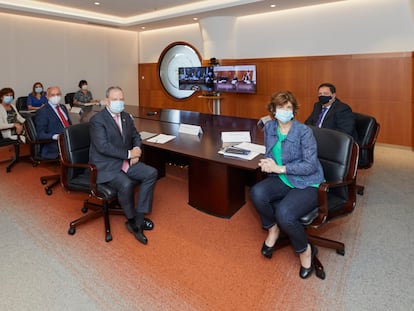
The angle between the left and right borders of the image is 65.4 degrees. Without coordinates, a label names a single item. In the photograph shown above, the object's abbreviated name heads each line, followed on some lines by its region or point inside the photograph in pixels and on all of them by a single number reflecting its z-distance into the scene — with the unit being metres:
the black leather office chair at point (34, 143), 3.70
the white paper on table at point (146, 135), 3.41
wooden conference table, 2.76
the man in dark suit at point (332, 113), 3.37
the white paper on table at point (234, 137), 3.09
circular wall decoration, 8.96
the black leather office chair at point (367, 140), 3.41
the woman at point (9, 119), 4.68
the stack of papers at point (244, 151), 2.57
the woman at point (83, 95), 7.90
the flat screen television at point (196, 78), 7.84
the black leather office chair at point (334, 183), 2.10
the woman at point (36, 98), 7.07
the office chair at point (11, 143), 4.61
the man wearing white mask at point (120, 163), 2.66
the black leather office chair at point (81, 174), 2.61
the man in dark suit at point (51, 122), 3.76
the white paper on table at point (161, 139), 3.20
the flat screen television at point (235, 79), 7.19
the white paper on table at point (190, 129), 3.52
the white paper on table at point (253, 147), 2.74
